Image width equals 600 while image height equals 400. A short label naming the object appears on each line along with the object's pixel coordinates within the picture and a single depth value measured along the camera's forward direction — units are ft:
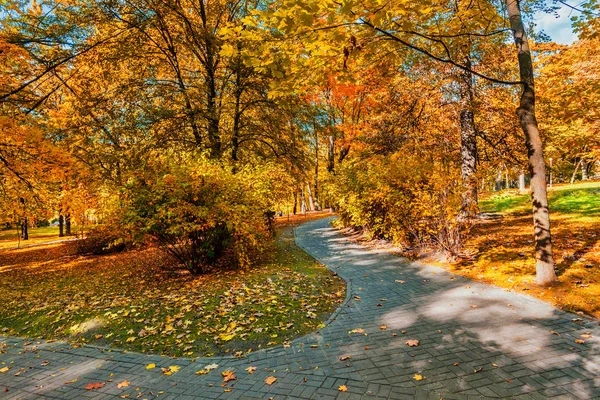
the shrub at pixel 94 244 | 47.92
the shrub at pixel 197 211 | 25.79
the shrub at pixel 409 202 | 27.14
